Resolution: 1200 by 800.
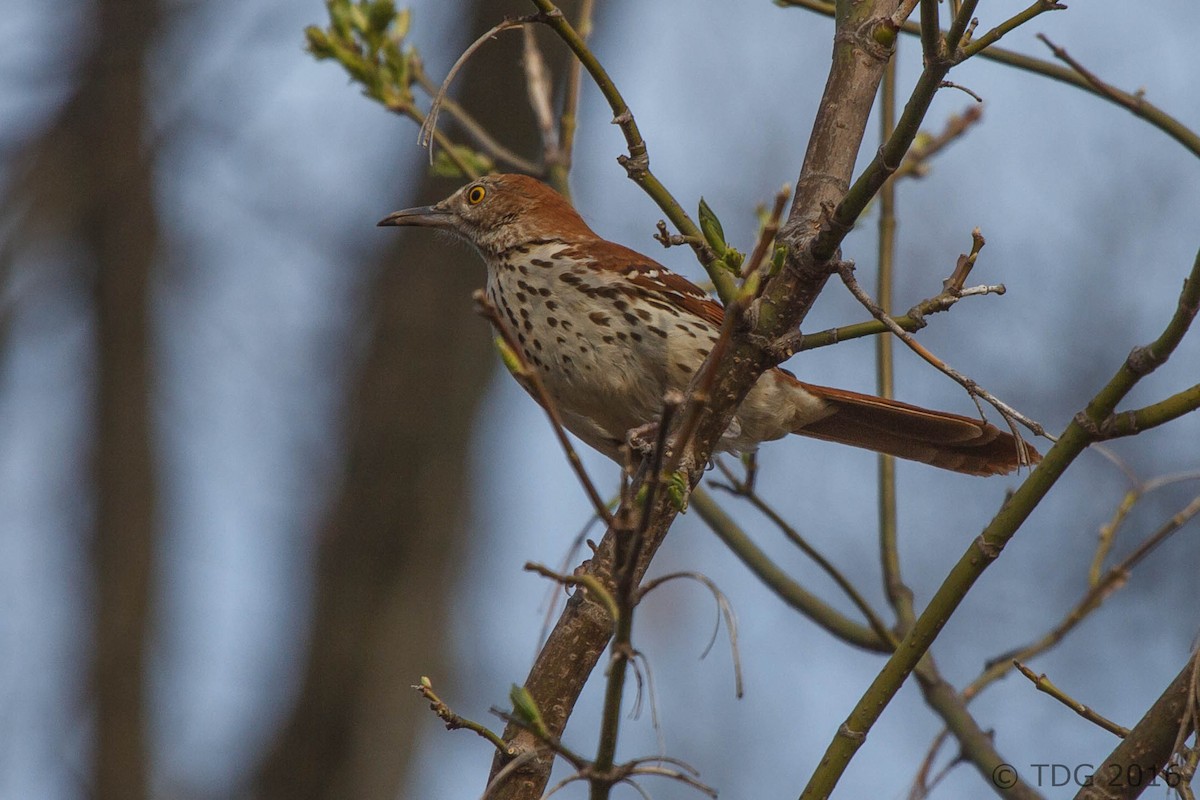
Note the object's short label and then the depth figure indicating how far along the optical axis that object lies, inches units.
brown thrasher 292.0
